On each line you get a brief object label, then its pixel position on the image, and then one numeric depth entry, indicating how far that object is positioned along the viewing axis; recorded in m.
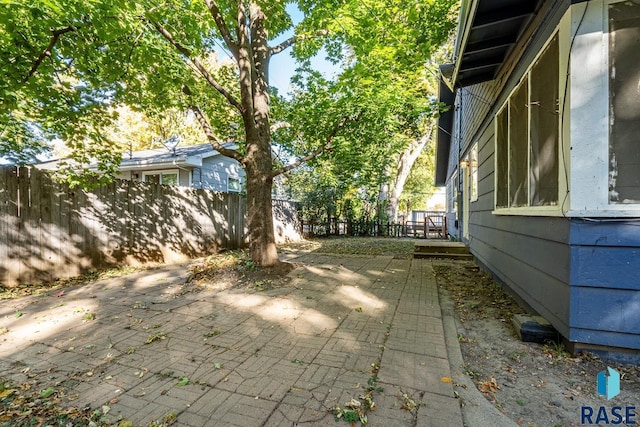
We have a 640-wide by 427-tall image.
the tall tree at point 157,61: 3.96
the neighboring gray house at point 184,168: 10.52
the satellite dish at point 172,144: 10.93
